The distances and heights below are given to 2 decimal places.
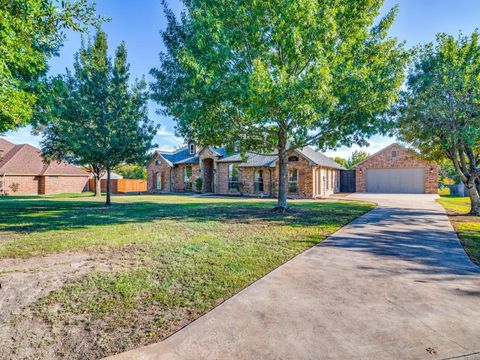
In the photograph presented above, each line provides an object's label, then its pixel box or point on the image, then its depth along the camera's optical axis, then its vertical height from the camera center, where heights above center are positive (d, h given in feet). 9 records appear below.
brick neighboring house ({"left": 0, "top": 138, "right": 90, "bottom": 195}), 95.81 +3.69
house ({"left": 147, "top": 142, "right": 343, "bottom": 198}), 75.41 +3.50
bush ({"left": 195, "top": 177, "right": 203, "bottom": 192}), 92.84 -0.02
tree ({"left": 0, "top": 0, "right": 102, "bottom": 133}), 19.06 +11.38
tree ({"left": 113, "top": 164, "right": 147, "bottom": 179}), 165.07 +7.03
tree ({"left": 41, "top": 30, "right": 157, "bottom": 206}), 49.60 +13.36
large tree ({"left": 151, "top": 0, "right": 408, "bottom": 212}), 31.94 +14.62
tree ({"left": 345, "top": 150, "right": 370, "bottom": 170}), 167.53 +16.42
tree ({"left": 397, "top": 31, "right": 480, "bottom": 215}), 38.09 +11.98
